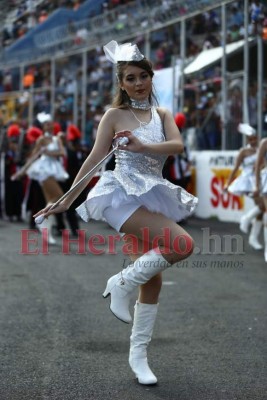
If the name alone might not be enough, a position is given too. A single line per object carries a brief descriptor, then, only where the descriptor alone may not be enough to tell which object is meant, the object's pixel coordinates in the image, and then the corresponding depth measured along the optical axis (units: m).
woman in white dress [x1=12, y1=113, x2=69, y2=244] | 12.73
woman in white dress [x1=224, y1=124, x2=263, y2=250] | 12.05
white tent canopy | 16.38
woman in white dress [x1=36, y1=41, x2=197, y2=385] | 4.86
